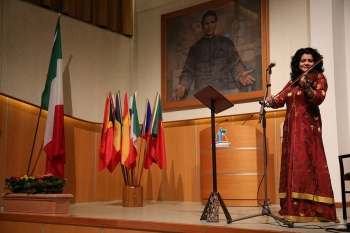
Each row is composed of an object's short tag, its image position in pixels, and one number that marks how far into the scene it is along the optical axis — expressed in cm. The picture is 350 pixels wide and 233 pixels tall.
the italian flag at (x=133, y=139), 724
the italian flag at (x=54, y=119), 710
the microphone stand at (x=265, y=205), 431
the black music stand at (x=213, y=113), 469
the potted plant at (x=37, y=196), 570
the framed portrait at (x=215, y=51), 766
